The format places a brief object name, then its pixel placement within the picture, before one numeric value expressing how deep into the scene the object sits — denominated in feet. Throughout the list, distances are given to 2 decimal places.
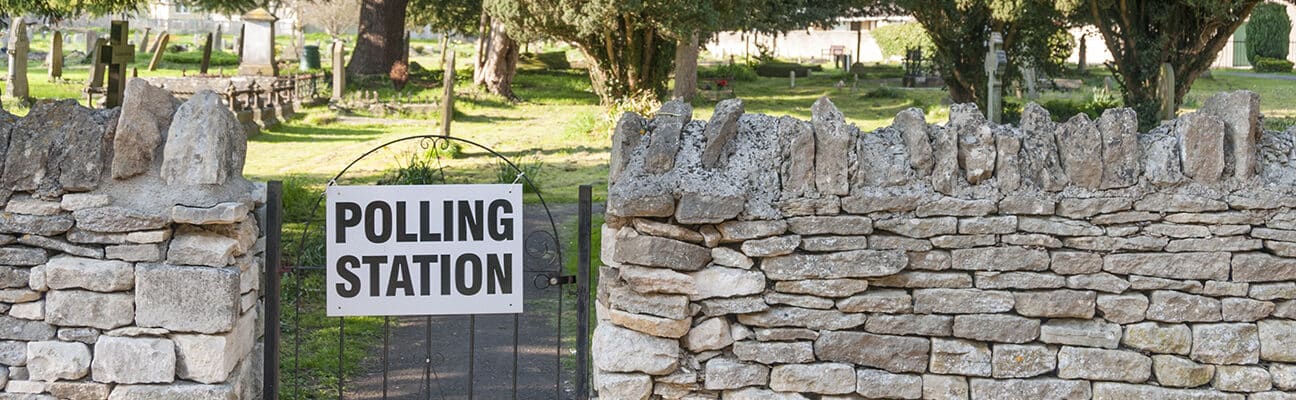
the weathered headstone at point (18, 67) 65.62
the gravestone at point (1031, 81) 88.48
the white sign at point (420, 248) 16.53
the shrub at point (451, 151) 53.11
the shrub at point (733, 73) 113.48
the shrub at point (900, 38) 121.90
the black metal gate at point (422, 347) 17.12
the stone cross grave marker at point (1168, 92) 59.93
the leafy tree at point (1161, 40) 62.13
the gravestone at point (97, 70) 61.26
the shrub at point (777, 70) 122.62
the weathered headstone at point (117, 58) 46.04
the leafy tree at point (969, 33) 70.64
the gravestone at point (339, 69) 78.28
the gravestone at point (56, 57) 79.92
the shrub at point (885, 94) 92.27
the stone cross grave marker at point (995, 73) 56.34
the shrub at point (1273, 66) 128.16
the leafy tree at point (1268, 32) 135.95
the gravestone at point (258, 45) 82.48
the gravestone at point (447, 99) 54.90
